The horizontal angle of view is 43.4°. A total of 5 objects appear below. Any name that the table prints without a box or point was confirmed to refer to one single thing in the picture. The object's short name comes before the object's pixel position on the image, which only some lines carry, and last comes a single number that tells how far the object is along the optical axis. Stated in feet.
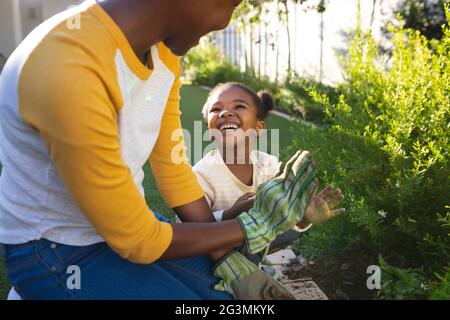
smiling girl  9.12
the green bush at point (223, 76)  22.90
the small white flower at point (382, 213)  7.76
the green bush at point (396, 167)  7.64
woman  4.05
